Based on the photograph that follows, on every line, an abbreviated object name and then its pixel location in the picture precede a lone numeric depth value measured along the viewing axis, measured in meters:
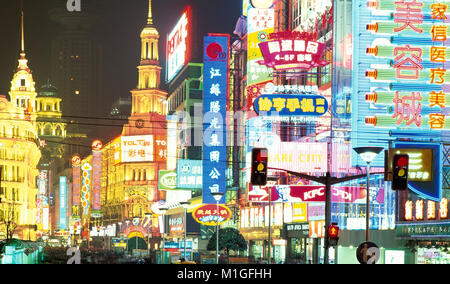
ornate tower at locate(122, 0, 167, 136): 195.25
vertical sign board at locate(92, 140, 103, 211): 157.75
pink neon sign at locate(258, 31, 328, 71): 69.31
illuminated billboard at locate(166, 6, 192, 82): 129.44
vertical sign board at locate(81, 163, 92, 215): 160.62
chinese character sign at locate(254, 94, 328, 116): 66.50
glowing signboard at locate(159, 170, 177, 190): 114.94
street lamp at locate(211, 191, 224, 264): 51.08
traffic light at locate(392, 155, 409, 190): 26.98
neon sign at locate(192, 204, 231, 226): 67.69
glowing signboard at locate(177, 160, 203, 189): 95.44
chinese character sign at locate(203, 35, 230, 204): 90.38
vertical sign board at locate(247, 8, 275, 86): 82.81
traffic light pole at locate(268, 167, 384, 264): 32.58
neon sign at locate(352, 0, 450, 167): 56.66
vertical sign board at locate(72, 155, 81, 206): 198.00
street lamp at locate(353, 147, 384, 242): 30.53
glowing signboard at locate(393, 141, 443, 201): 44.81
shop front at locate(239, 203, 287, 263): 80.94
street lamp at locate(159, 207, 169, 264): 62.80
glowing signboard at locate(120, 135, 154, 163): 181.38
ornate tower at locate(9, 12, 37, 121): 165.12
